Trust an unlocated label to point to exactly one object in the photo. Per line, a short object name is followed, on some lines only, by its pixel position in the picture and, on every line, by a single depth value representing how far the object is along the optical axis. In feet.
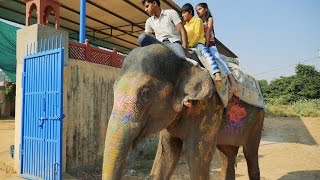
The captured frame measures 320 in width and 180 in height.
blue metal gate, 19.07
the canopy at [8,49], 36.06
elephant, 8.56
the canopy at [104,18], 33.88
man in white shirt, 11.82
